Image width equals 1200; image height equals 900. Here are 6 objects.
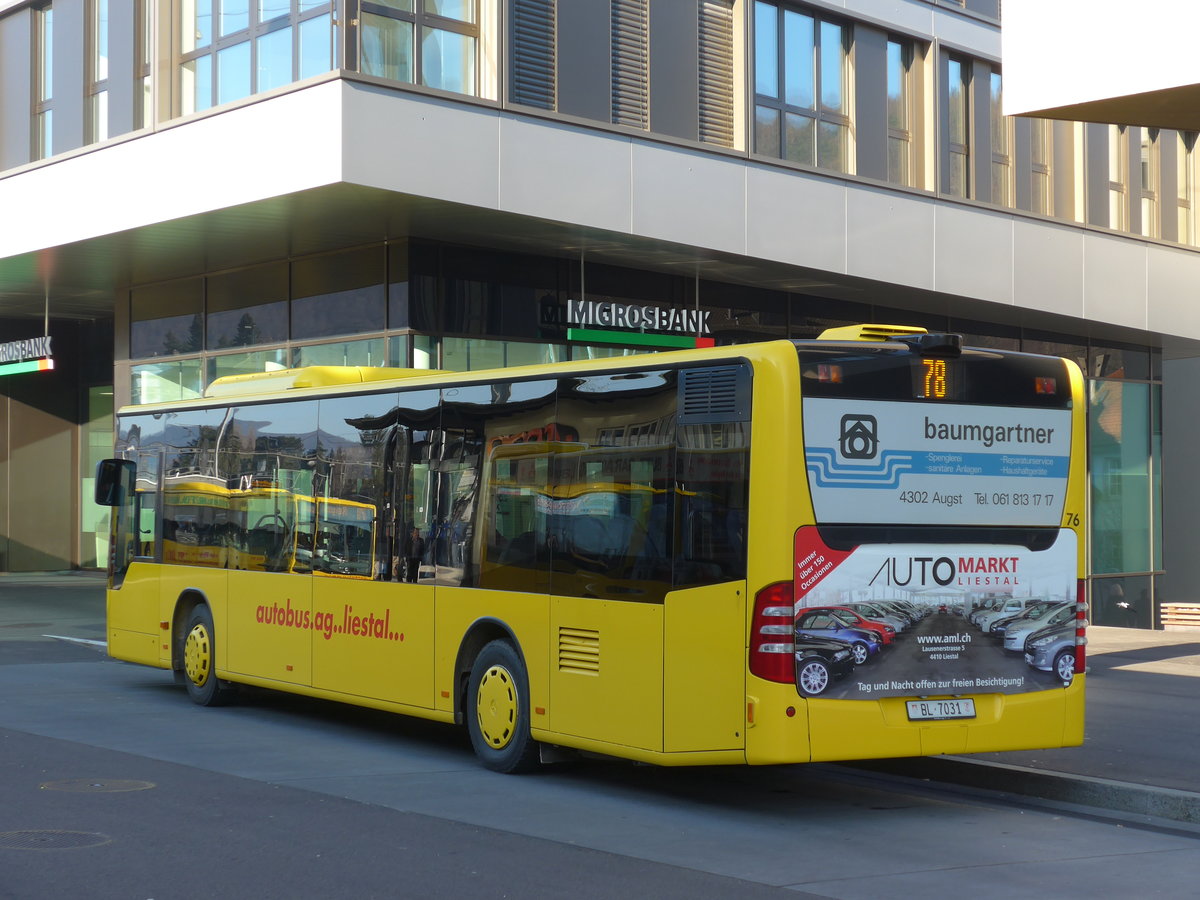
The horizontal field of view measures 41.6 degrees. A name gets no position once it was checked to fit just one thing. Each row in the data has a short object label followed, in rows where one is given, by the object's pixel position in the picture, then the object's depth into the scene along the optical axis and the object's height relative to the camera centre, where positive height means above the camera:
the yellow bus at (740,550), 8.67 -0.38
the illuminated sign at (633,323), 20.44 +2.18
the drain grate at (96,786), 9.28 -1.78
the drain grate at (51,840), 7.65 -1.74
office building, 18.31 +3.94
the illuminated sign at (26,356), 24.47 +2.10
